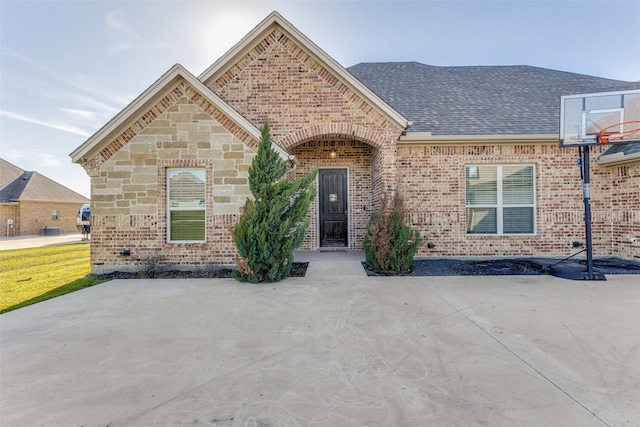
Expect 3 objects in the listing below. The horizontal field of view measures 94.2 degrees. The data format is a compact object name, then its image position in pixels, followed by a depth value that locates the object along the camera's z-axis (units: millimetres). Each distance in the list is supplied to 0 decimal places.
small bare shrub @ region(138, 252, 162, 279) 7078
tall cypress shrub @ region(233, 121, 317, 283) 6266
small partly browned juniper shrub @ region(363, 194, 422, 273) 6972
